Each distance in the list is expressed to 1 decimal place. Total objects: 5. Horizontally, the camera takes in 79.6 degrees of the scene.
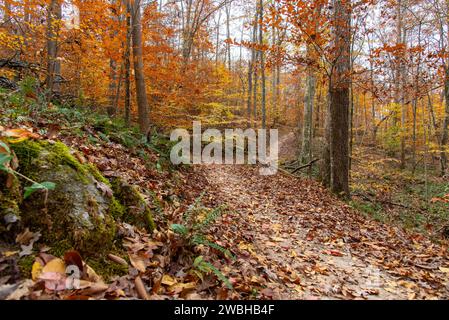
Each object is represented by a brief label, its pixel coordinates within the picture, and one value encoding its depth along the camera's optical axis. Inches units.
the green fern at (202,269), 94.1
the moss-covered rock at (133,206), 111.5
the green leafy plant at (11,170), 75.9
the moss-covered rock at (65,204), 79.4
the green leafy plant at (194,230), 109.0
